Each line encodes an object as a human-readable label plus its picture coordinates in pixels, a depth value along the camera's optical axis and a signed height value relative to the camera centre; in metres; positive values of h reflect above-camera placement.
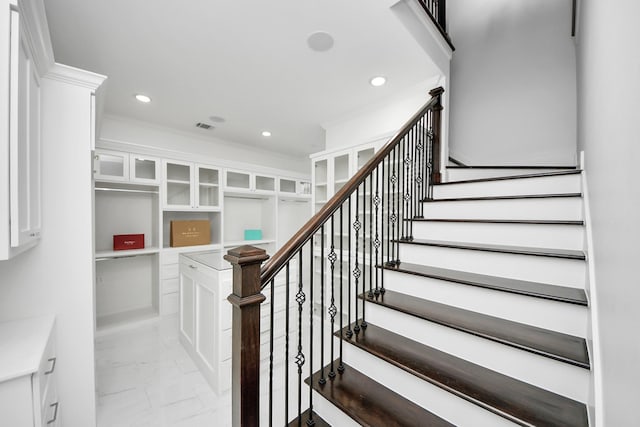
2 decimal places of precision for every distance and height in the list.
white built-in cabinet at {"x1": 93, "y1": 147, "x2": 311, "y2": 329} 3.27 -0.10
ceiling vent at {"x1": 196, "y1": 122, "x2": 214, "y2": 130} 3.75 +1.26
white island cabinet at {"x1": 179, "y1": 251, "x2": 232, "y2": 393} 2.04 -0.94
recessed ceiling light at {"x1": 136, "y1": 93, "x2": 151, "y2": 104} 2.86 +1.28
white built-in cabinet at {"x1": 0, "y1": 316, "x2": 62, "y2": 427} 1.03 -0.72
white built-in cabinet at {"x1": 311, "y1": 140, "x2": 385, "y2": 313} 3.05 +0.43
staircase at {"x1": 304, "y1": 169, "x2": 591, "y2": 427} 1.03 -0.57
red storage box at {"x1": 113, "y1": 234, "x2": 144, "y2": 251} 3.28 -0.43
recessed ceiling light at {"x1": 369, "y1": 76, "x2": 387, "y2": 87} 2.57 +1.34
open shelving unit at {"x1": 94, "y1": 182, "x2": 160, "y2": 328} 3.34 -0.65
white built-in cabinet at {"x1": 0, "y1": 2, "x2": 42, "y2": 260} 1.05 +0.33
